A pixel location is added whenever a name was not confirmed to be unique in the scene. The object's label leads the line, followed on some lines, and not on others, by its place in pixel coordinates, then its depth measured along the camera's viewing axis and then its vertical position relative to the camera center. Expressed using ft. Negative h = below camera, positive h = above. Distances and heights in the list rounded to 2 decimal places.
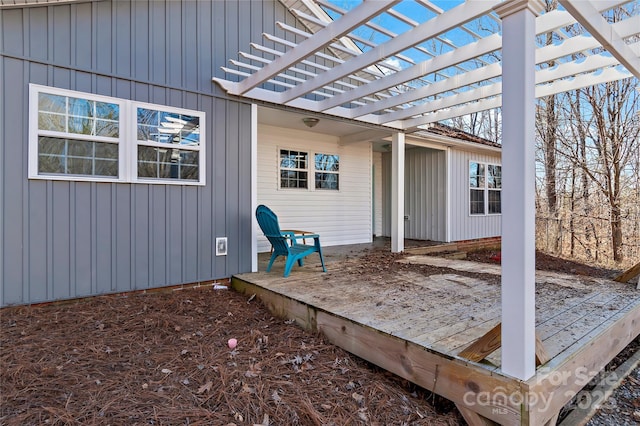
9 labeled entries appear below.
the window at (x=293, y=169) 22.21 +2.79
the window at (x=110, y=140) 11.25 +2.61
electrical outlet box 14.88 -1.54
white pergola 5.76 +5.10
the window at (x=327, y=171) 23.93 +2.80
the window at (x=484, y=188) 29.04 +1.94
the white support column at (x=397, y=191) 21.59 +1.25
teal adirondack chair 13.74 -1.26
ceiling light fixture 18.86 +5.06
